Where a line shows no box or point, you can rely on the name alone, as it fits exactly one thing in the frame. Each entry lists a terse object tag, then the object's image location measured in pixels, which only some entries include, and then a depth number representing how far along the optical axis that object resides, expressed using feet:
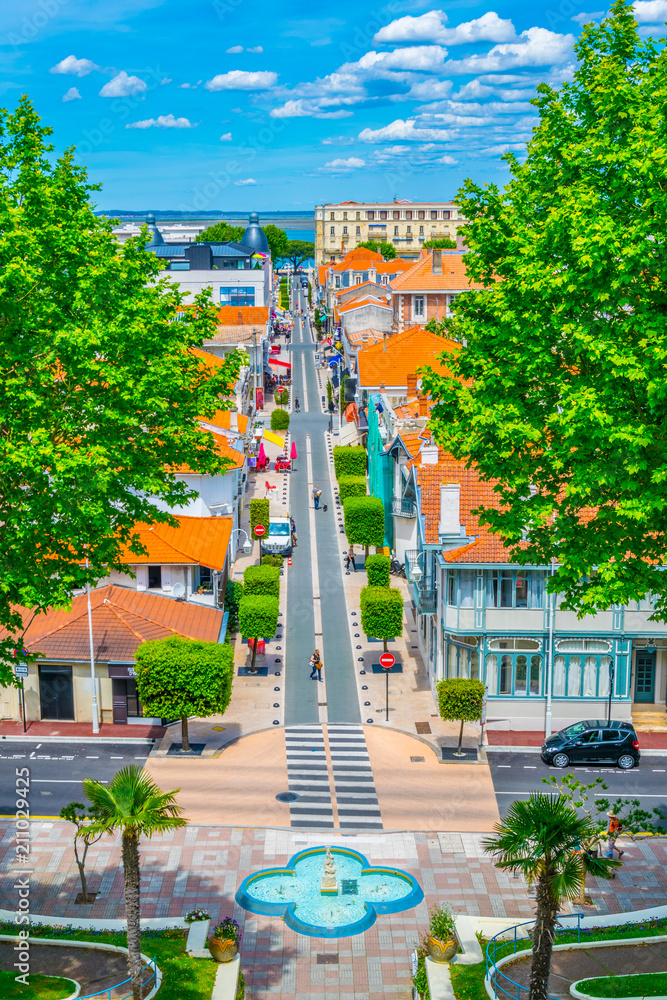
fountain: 100.27
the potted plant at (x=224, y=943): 87.15
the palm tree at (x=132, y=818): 74.38
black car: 134.92
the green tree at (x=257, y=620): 167.32
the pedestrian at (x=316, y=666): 166.40
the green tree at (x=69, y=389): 78.64
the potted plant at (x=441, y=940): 86.22
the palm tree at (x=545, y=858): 69.62
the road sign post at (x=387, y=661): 151.84
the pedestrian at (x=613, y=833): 110.25
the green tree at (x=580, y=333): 77.46
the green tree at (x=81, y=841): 99.81
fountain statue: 104.94
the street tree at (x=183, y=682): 133.28
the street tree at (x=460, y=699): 135.74
